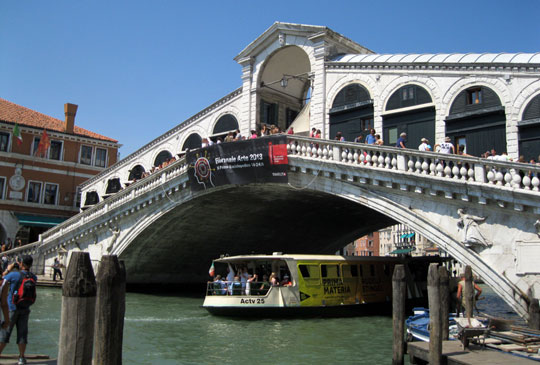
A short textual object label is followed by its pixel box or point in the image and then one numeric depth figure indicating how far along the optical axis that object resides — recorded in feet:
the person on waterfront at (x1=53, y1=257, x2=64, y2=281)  79.75
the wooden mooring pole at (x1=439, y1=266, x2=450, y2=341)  29.12
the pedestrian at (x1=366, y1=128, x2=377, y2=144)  50.65
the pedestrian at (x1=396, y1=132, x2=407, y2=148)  46.37
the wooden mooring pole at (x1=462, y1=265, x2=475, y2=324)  34.96
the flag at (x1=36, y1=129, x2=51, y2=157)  98.02
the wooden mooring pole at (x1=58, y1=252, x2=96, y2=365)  16.19
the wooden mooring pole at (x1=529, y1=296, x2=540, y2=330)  34.22
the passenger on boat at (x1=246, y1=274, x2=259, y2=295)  51.67
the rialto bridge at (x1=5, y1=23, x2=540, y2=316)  39.70
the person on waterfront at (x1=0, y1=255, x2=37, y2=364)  23.67
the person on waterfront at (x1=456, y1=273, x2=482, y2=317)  40.11
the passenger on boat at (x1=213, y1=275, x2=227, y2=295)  53.01
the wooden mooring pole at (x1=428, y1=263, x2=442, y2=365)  27.32
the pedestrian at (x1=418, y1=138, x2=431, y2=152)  45.65
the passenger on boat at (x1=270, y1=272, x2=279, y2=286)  51.79
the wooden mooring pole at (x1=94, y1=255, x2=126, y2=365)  17.93
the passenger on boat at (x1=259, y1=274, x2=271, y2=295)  52.02
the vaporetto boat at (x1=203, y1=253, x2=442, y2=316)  51.31
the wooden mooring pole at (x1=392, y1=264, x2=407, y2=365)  31.42
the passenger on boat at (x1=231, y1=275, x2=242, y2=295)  52.54
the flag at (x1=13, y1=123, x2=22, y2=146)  92.94
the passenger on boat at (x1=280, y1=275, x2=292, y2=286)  52.69
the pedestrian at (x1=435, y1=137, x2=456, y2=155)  44.27
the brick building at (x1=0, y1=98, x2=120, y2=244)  96.02
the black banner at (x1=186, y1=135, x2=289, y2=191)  54.75
